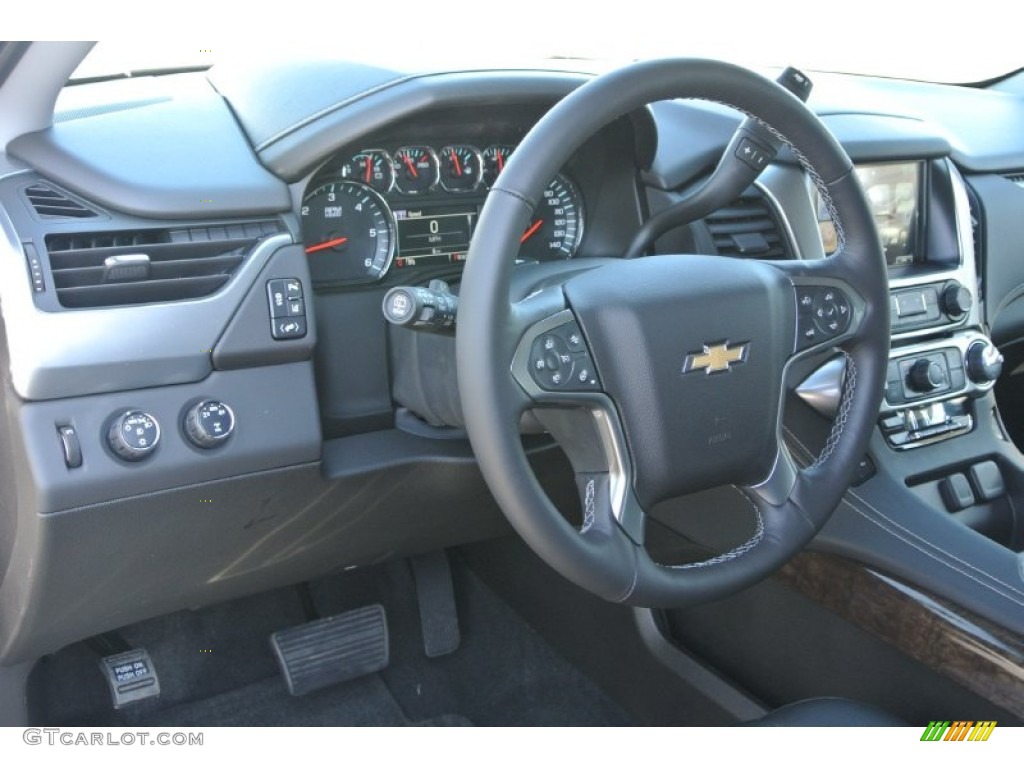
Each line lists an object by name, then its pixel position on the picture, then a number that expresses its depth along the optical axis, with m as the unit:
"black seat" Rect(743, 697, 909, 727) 1.50
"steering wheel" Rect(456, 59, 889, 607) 1.22
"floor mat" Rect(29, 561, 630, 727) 2.23
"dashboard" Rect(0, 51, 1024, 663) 1.47
